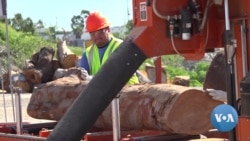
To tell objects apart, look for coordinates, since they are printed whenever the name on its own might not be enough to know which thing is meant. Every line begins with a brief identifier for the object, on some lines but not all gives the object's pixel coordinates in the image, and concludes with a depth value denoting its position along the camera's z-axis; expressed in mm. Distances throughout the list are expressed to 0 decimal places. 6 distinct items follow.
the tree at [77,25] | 55212
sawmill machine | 3488
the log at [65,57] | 20078
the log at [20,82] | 20109
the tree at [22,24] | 47166
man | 6148
